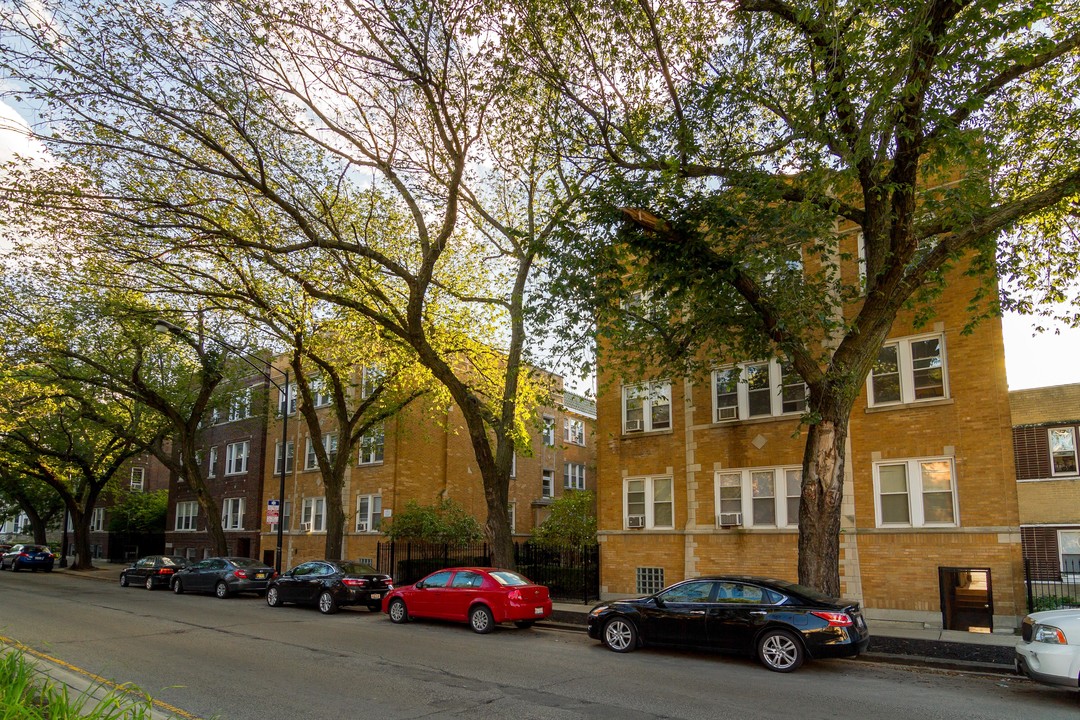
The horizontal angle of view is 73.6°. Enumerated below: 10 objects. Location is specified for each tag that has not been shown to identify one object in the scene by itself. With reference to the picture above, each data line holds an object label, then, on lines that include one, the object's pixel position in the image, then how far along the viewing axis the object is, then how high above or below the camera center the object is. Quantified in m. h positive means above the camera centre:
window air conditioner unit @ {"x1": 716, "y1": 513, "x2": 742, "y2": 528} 19.72 -0.88
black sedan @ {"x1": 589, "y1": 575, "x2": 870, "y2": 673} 10.63 -2.11
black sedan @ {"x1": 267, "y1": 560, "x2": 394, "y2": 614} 18.84 -2.65
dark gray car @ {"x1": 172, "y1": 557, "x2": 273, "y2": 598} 23.70 -3.05
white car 8.38 -1.89
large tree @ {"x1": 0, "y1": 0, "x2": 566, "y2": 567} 14.24 +6.01
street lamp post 21.59 +4.57
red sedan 14.95 -2.41
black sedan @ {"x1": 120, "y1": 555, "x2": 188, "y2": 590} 26.89 -3.24
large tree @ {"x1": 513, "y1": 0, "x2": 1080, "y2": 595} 10.55 +5.13
